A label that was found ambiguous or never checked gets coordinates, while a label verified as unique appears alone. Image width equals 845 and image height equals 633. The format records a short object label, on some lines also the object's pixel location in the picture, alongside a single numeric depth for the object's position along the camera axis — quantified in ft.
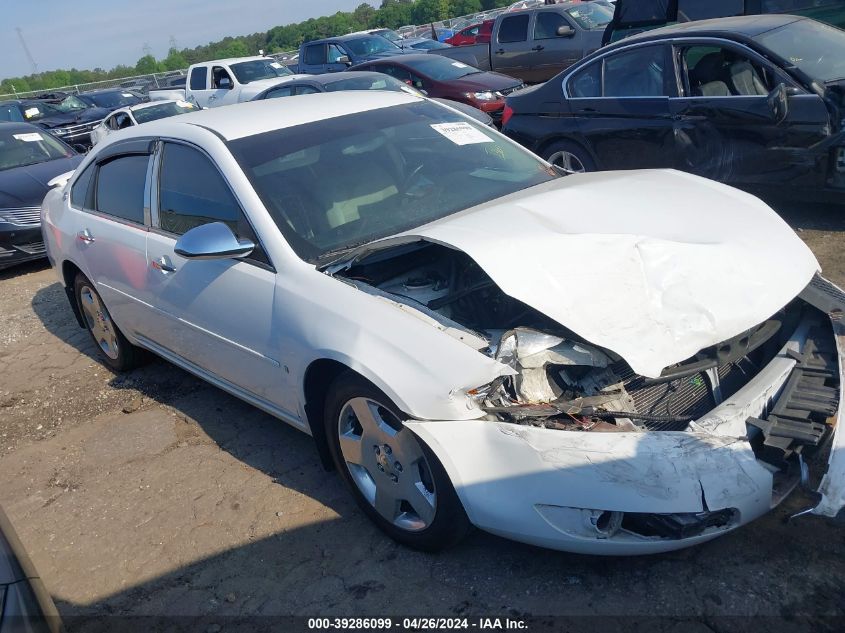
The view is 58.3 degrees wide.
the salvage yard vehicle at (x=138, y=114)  45.34
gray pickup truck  48.14
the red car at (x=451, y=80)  38.52
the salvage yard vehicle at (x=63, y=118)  55.13
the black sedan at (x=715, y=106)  18.28
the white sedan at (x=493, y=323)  8.27
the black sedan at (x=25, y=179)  26.78
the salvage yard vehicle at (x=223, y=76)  53.57
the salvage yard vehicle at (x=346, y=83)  36.11
